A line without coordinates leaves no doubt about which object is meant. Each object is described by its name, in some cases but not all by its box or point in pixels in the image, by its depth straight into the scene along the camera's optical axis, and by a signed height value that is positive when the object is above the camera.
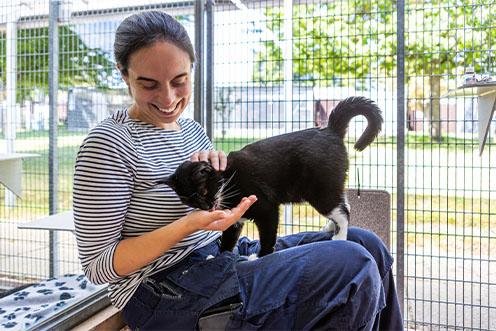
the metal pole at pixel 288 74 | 2.69 +0.52
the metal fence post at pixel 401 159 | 2.28 +0.00
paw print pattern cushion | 1.71 -0.59
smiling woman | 1.02 -0.22
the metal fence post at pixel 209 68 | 2.56 +0.52
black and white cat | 1.69 -0.04
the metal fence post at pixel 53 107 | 2.72 +0.33
